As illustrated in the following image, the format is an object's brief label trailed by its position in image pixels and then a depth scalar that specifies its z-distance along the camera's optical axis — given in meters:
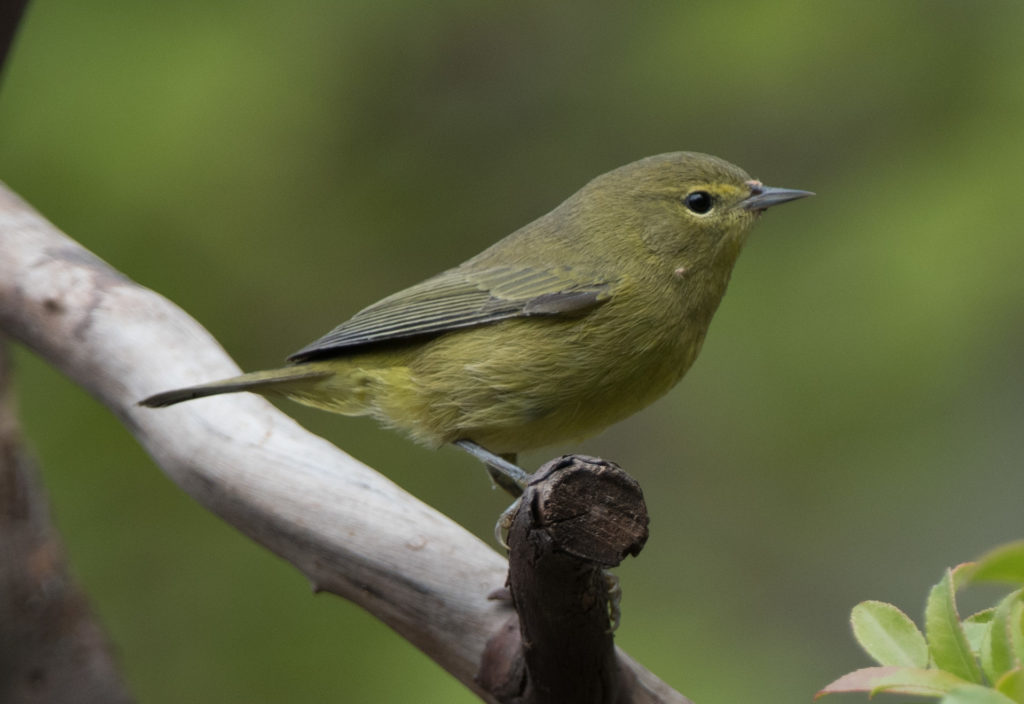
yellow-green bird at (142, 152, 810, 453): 6.25
